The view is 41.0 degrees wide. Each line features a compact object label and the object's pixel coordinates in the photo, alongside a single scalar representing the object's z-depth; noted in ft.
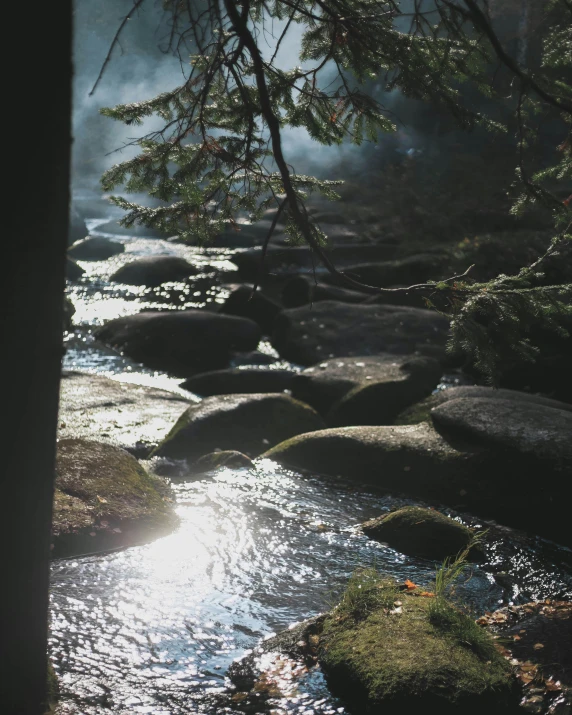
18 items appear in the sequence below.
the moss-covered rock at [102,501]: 19.25
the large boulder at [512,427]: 23.08
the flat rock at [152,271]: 63.21
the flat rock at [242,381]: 36.09
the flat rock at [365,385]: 31.40
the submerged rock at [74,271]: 64.27
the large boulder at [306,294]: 52.95
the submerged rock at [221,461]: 26.55
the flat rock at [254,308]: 49.29
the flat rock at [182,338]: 42.73
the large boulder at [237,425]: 28.14
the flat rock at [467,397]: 27.32
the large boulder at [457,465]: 22.48
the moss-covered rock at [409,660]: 12.76
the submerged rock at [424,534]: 19.79
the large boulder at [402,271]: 60.59
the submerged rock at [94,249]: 75.56
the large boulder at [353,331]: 42.88
